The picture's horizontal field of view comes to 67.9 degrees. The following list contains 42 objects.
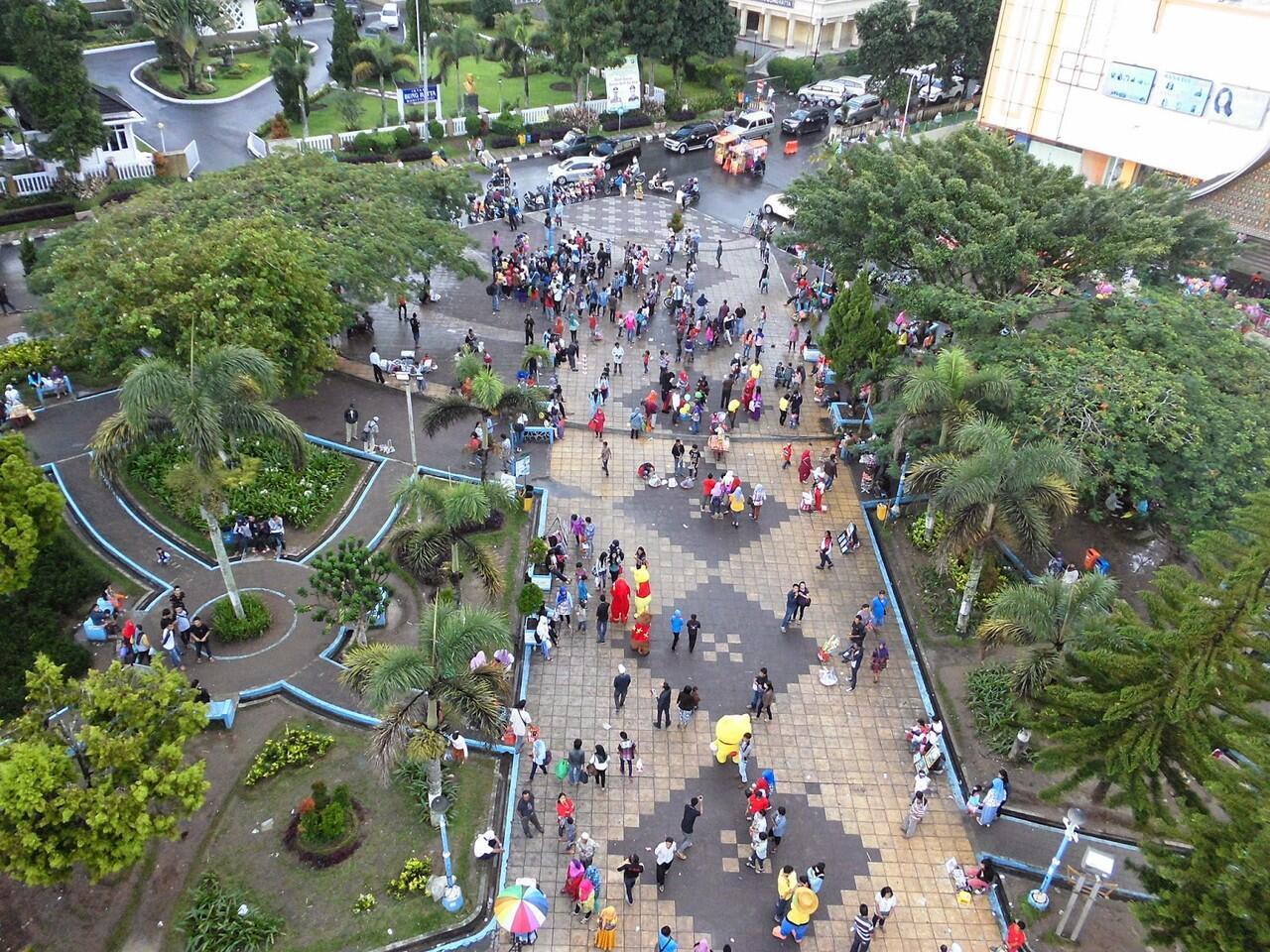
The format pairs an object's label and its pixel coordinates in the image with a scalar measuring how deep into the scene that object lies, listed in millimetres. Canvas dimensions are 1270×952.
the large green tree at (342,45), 46281
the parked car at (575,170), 42062
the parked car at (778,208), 40000
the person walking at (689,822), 15469
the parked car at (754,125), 50344
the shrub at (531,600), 19516
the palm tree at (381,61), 47719
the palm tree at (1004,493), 18219
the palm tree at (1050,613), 16469
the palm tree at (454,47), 46938
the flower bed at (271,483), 22188
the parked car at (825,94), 54594
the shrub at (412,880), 14883
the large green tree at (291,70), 41656
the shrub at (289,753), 16469
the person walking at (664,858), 15078
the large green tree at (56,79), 33531
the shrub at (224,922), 13867
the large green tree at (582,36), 46156
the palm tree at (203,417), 16547
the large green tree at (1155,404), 19719
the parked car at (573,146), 45562
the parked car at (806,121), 50938
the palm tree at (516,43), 49897
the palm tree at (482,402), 20984
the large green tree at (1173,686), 13078
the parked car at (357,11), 61156
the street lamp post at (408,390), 21472
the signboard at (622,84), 48312
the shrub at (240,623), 19219
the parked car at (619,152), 45125
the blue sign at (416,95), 45312
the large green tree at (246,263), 21359
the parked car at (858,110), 52000
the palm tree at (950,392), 20891
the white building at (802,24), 59781
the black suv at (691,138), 47938
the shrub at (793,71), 56938
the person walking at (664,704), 17812
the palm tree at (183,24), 46031
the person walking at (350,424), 24859
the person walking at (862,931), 14031
